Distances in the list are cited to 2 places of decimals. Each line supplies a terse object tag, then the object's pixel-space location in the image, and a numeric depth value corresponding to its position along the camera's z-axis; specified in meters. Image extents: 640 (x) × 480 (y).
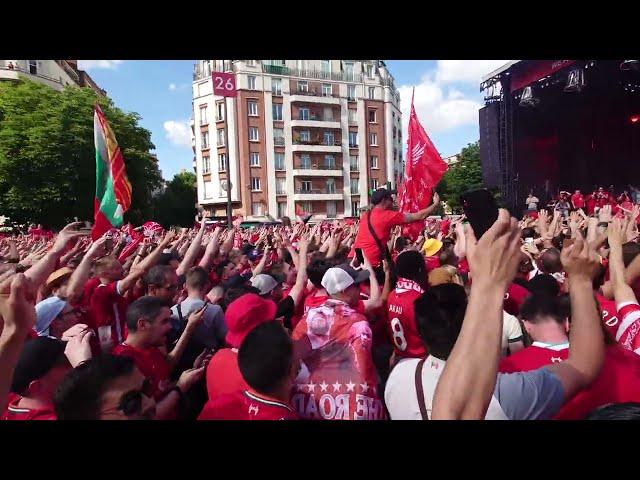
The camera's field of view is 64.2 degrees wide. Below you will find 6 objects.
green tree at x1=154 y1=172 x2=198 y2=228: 45.34
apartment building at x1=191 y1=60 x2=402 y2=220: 46.62
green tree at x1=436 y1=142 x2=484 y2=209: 45.78
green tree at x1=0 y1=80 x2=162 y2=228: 26.02
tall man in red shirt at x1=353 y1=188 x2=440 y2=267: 5.62
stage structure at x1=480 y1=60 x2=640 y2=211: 16.59
